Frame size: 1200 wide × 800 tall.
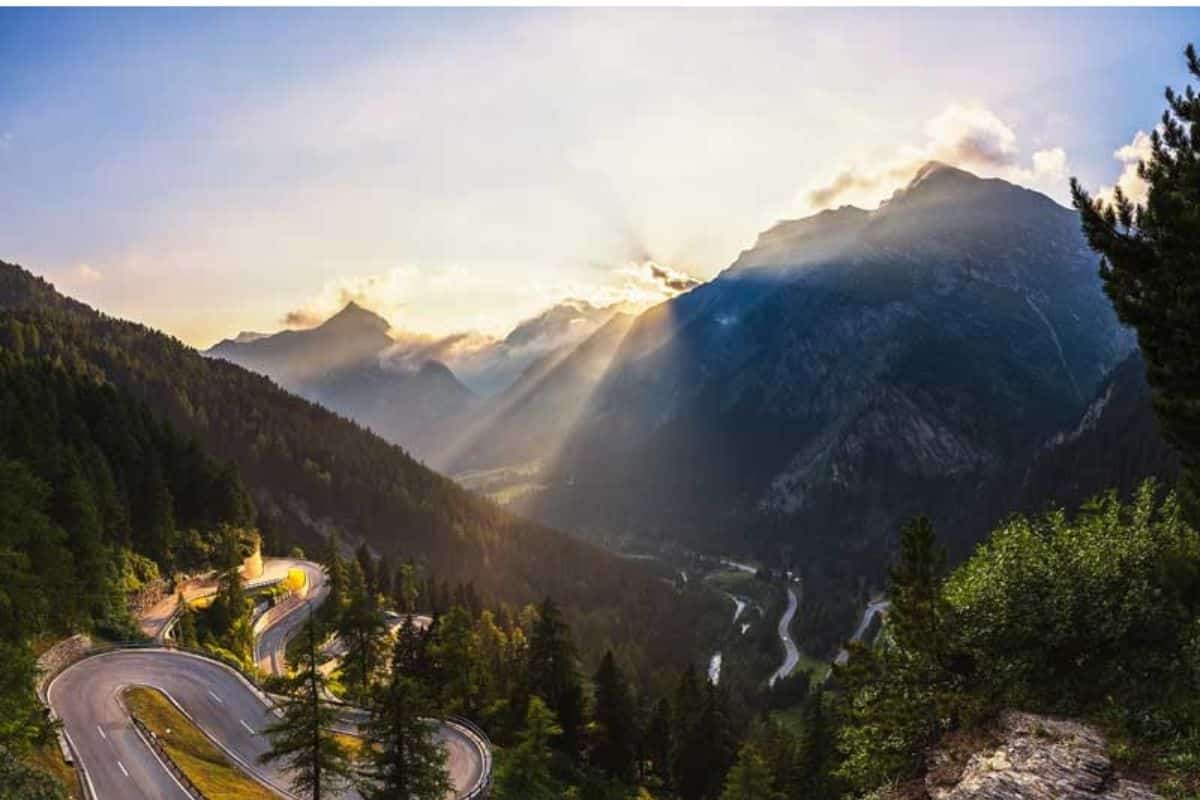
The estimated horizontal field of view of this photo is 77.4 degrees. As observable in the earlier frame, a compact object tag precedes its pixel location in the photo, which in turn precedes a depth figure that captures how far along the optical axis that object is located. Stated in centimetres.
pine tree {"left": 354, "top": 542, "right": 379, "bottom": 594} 11701
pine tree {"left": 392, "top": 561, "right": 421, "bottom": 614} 11481
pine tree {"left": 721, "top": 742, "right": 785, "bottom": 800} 5347
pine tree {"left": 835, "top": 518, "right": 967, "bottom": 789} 2538
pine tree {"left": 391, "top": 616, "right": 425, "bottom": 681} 6775
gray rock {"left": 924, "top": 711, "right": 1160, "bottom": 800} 1875
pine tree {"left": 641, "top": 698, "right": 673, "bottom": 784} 7250
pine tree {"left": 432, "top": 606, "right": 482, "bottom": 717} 6950
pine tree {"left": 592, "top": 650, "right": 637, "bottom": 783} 6881
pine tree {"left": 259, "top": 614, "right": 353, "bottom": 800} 3581
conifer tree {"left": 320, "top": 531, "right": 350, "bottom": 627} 9238
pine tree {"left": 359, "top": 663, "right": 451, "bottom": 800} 3547
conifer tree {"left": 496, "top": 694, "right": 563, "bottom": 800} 5375
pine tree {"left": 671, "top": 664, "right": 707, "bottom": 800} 6956
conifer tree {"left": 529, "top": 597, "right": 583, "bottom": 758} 6874
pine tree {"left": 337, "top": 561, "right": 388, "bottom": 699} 5953
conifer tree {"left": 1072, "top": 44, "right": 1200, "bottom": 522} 2025
